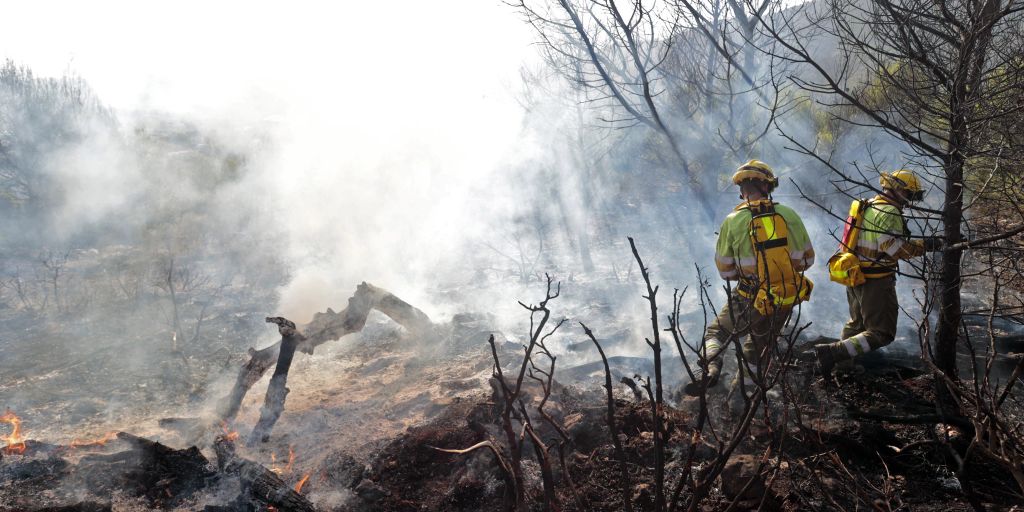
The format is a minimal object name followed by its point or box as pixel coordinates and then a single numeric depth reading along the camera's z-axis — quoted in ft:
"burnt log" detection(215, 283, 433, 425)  16.16
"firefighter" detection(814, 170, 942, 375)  13.50
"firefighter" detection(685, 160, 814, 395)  13.15
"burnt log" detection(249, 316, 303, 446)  14.69
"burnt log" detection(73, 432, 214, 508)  10.48
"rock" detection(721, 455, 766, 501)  9.49
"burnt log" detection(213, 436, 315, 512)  9.68
